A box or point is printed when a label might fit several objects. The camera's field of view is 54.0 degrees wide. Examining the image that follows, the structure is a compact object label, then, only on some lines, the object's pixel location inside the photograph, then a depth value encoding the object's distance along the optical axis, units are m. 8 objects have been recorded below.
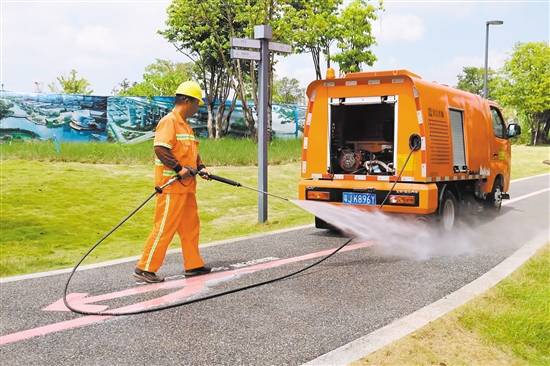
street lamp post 26.34
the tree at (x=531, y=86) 51.03
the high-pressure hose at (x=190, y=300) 4.62
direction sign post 9.23
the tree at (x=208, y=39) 28.98
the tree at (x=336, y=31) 27.56
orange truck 7.66
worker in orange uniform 5.43
